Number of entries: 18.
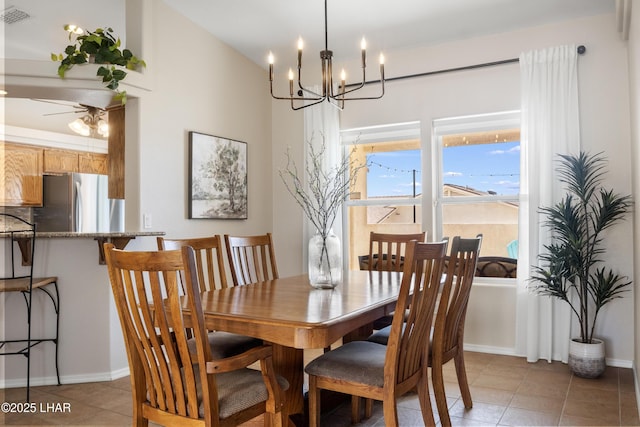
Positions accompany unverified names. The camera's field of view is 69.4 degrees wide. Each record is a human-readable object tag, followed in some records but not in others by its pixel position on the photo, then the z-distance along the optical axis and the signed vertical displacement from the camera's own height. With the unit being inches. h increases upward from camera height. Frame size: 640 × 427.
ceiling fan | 180.0 +37.9
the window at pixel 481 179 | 158.6 +13.5
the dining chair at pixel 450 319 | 90.3 -21.3
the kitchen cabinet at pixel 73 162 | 229.3 +29.2
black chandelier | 94.7 +33.0
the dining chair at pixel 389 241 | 135.1 -7.3
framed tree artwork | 160.1 +14.8
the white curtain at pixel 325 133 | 179.9 +33.3
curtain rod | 142.6 +51.5
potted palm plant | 130.0 -11.0
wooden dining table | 65.9 -15.3
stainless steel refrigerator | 203.3 +6.5
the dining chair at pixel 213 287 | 91.6 -16.3
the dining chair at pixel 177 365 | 61.4 -20.6
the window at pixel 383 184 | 175.0 +12.7
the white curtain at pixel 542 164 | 142.3 +16.6
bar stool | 118.8 -16.4
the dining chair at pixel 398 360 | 72.4 -24.9
